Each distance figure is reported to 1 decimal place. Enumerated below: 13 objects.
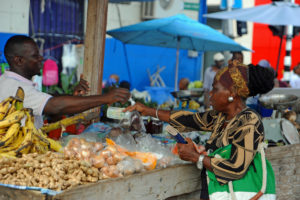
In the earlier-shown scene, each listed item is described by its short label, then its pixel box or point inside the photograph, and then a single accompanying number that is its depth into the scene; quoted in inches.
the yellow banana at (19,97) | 108.7
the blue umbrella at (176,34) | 276.8
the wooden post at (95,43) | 175.3
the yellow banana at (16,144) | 105.3
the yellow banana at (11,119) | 104.5
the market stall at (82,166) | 92.4
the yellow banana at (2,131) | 105.8
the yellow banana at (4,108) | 106.0
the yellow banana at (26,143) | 106.5
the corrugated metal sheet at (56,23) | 305.3
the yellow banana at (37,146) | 111.6
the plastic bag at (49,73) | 309.0
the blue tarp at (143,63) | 403.2
